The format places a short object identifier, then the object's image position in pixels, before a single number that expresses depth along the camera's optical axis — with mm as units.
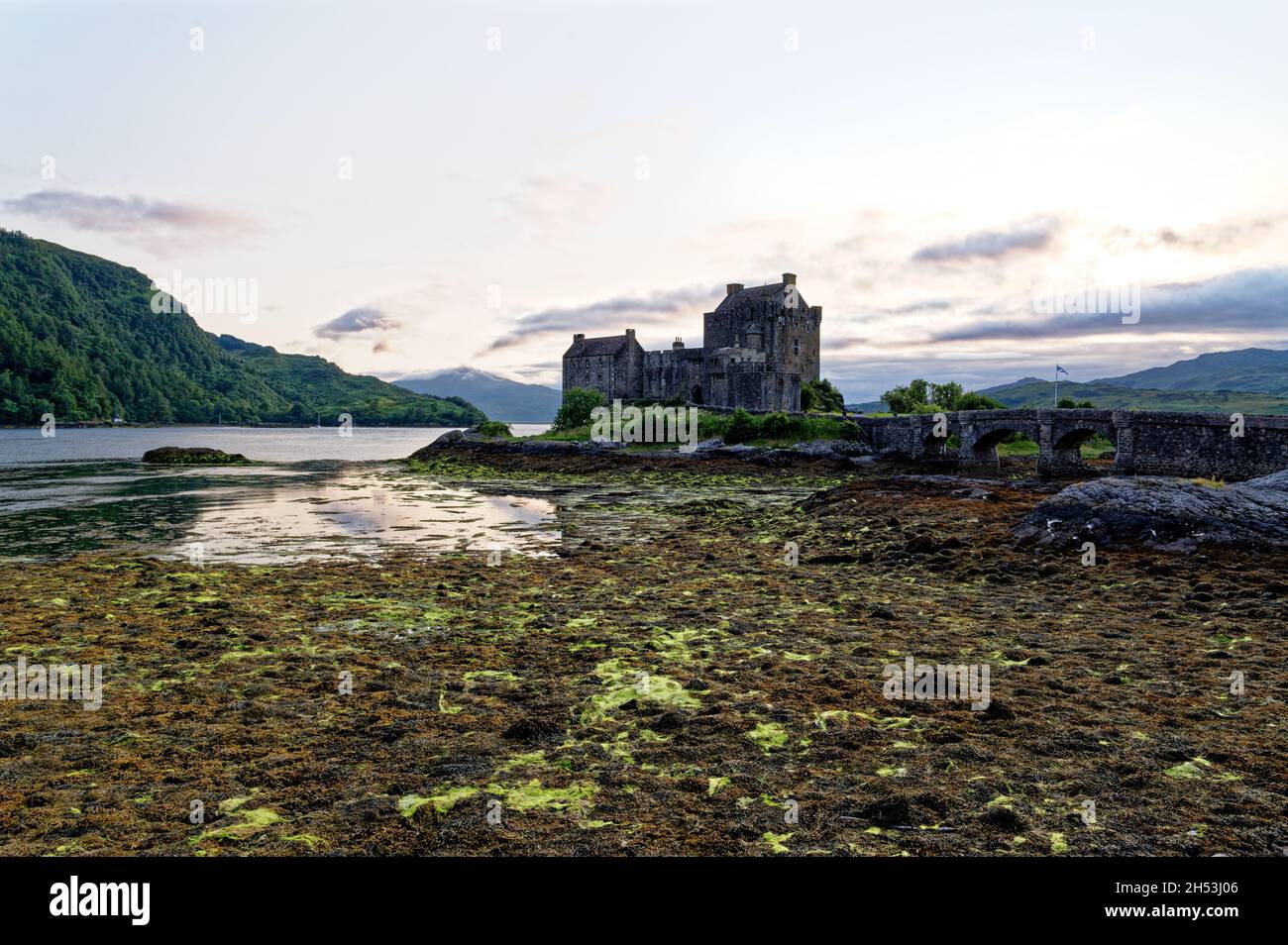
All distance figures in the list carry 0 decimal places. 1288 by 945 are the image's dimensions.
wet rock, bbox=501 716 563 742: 8516
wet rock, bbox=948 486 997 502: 29644
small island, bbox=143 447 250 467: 78250
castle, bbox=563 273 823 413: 88875
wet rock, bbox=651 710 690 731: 8775
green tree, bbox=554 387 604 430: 92188
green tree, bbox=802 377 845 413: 90812
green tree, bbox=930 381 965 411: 95250
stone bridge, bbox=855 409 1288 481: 37062
